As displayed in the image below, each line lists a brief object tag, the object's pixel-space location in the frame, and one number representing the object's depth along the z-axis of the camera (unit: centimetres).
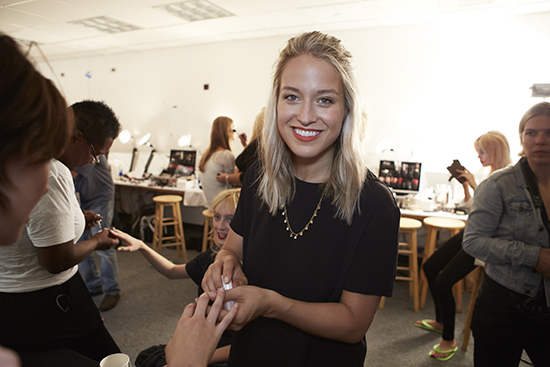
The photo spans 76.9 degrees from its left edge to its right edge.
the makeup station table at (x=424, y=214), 364
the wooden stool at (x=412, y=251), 321
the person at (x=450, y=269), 255
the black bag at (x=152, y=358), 152
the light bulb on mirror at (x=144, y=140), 550
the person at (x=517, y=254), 138
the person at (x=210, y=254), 159
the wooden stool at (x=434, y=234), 324
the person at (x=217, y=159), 388
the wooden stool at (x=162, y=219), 443
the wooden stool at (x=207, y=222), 406
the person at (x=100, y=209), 315
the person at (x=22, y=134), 43
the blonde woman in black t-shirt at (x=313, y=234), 88
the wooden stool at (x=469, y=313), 252
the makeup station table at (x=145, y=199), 478
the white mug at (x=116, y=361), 98
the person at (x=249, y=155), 257
